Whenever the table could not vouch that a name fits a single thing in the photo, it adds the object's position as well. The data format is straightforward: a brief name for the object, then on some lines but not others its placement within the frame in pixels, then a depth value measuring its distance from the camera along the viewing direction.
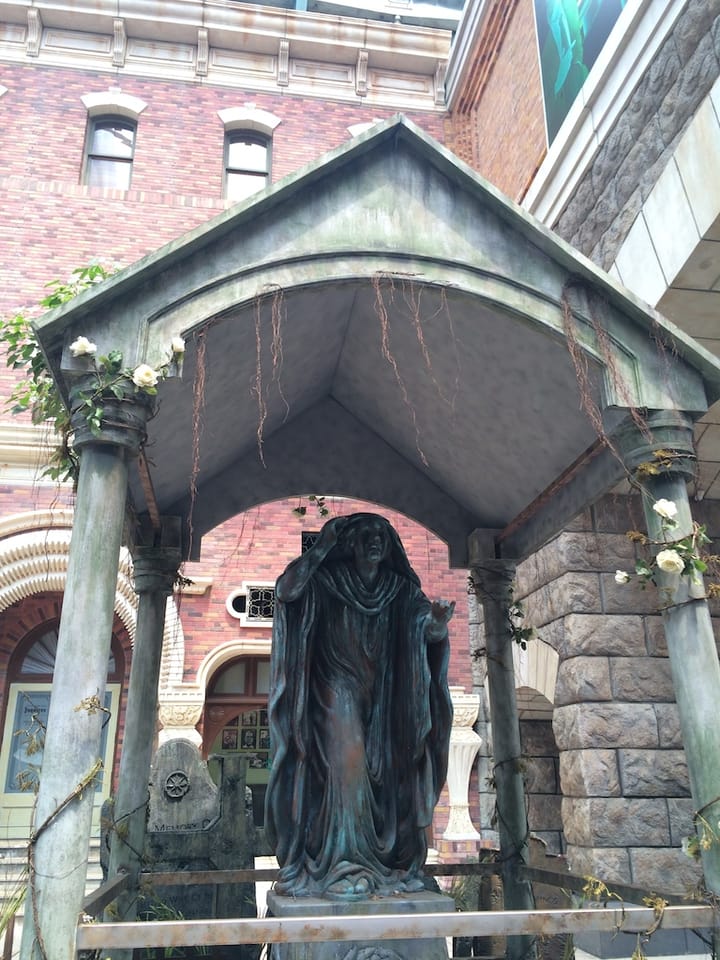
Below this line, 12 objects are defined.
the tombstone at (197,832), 6.06
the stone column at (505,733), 5.33
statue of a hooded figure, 4.14
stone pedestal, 3.66
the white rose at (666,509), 3.80
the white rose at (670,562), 3.67
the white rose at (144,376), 3.45
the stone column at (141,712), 5.03
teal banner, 7.62
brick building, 6.48
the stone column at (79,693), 2.90
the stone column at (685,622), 3.49
